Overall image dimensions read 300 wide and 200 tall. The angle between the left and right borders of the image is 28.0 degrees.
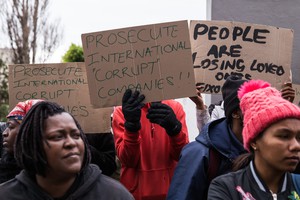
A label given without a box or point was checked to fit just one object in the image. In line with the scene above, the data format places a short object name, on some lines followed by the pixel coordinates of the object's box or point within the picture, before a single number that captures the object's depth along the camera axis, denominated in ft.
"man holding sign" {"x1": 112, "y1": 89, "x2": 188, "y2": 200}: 13.41
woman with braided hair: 9.09
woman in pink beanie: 9.27
